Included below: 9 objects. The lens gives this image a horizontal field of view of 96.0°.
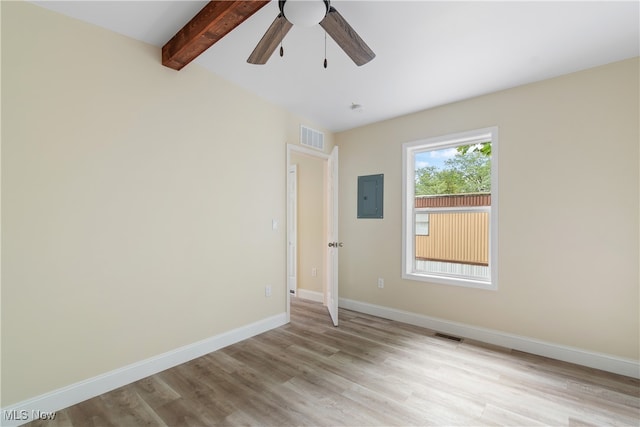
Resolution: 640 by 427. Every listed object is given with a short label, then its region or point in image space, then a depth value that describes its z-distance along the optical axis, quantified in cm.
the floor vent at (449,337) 314
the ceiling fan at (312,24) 149
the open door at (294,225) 496
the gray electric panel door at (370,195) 396
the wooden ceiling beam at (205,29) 176
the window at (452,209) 316
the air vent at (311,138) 385
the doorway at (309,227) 457
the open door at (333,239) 358
